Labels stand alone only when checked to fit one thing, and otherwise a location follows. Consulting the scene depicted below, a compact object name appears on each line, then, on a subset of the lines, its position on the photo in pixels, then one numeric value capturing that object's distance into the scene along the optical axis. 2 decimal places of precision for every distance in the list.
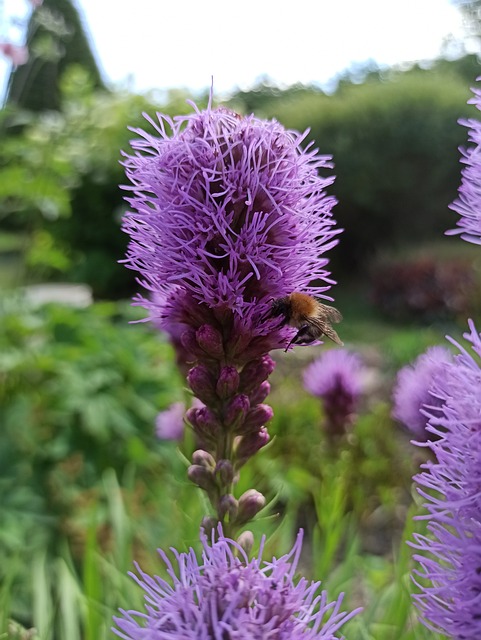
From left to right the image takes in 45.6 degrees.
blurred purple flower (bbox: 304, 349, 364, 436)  0.26
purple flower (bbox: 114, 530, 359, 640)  0.08
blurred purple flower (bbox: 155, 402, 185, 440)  0.27
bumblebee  0.12
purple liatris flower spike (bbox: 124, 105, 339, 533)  0.11
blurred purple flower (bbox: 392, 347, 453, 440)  0.20
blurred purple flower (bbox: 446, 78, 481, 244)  0.09
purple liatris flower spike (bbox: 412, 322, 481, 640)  0.08
